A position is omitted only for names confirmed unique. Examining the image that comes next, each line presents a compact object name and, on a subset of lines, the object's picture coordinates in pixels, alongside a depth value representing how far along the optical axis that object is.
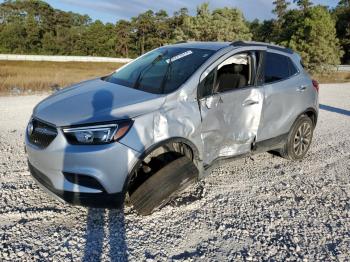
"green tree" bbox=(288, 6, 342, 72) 29.47
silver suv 3.34
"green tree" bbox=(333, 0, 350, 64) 56.65
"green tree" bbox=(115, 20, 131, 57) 73.25
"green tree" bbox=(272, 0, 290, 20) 67.00
